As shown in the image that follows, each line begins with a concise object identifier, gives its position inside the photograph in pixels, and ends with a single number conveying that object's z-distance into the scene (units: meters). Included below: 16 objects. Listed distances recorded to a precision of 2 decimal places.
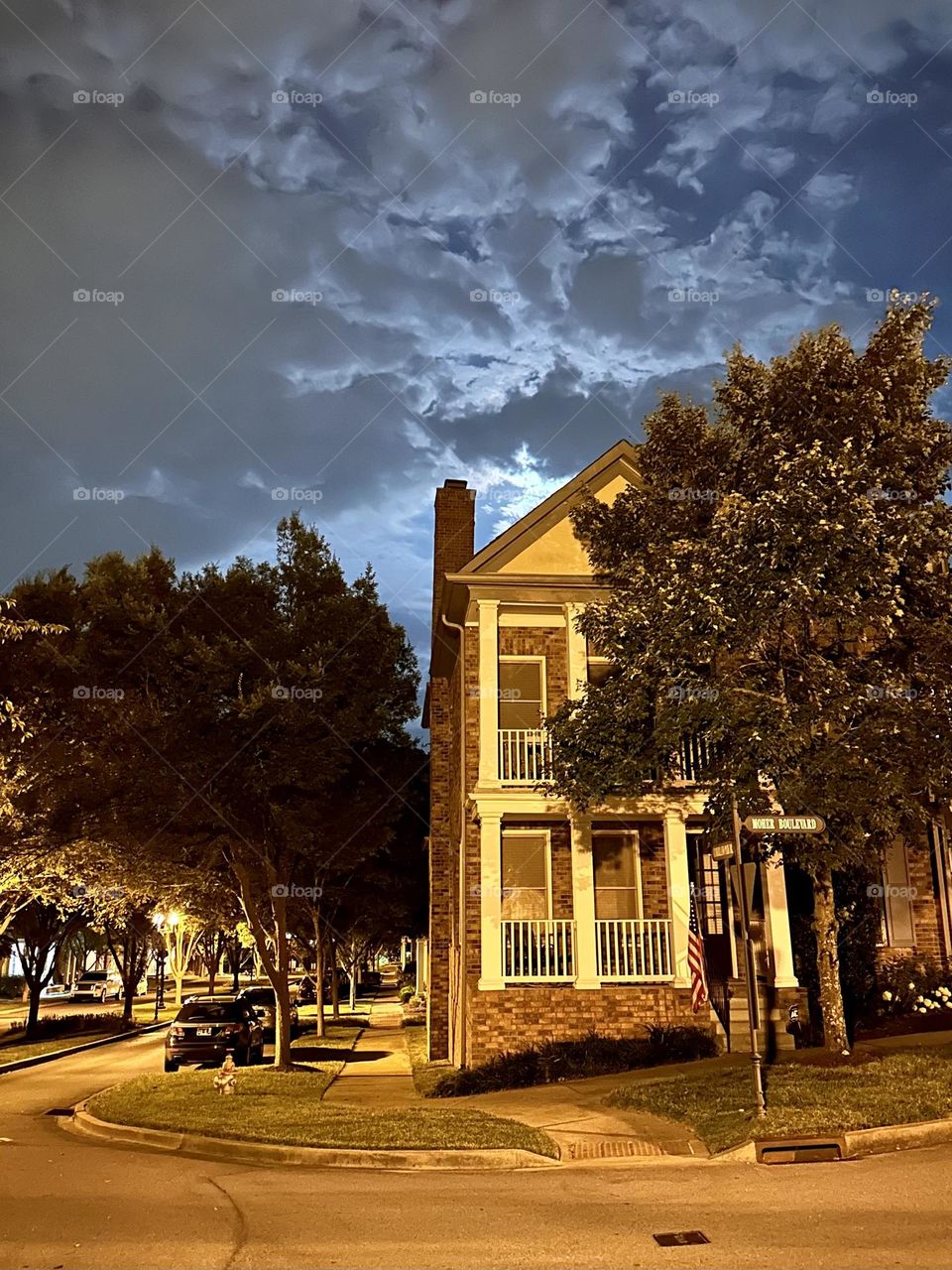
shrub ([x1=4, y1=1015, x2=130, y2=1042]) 32.74
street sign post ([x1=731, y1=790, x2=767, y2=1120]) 10.34
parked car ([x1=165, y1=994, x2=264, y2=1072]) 20.56
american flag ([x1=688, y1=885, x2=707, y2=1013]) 15.07
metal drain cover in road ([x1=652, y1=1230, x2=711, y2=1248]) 6.81
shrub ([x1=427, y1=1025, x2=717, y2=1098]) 15.29
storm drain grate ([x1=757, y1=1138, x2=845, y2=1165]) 9.35
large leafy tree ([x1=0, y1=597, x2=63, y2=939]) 20.69
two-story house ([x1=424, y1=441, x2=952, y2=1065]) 16.66
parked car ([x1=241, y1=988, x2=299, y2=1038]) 31.02
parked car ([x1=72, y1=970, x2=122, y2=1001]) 58.69
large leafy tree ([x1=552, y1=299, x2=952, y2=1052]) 12.61
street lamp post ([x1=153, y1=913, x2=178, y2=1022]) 35.03
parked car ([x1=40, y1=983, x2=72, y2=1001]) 68.25
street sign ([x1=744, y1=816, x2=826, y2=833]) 11.04
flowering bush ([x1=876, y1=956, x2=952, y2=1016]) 16.33
